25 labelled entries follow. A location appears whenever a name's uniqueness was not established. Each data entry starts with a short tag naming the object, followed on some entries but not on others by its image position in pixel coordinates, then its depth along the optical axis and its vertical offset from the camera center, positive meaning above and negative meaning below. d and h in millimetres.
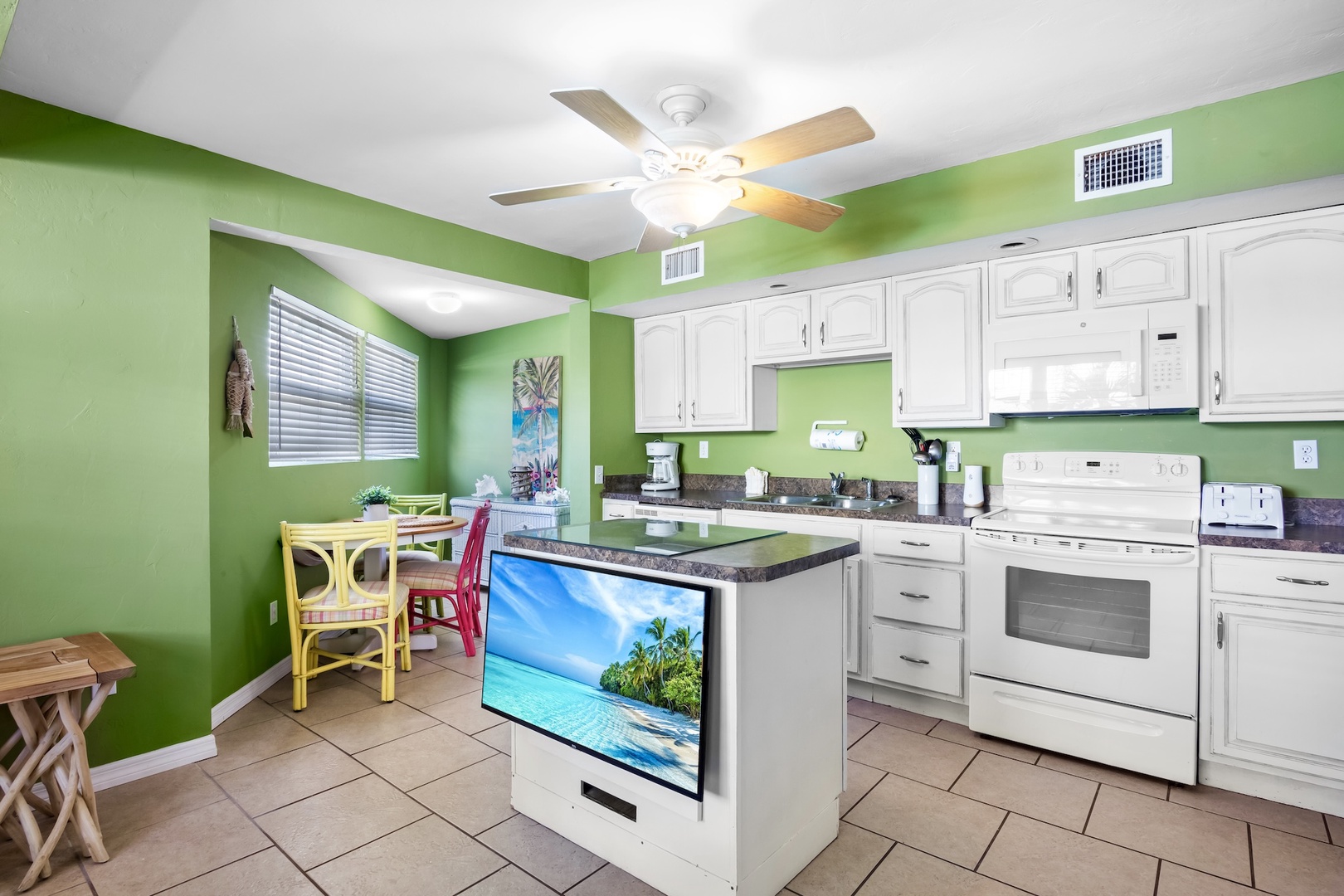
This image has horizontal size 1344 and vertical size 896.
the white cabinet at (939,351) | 3221 +472
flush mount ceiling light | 4809 +1044
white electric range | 2484 -685
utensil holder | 3484 -199
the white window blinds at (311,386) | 3787 +394
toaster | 2621 -239
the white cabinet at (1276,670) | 2258 -779
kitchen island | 1759 -861
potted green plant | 4031 -323
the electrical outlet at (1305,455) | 2729 -43
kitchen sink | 3546 -316
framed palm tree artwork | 5461 +240
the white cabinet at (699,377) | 4156 +452
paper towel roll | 3932 +39
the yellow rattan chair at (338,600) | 3279 -760
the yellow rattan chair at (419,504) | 5059 -439
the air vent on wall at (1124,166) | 2535 +1080
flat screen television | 1761 -626
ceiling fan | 1834 +878
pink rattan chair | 3982 -809
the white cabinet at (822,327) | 3564 +673
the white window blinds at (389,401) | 5250 +390
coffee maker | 4617 -139
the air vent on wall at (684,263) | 3902 +1075
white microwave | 2717 +359
